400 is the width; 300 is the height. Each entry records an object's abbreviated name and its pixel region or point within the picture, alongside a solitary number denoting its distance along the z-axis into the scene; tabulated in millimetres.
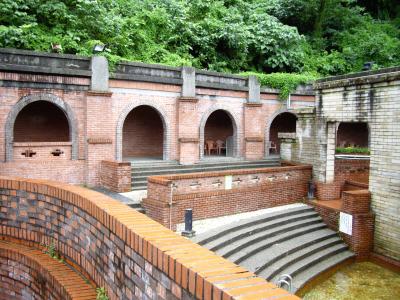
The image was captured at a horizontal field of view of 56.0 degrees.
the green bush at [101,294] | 4075
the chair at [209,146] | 19453
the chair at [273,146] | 22406
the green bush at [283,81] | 18953
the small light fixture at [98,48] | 13150
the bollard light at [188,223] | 9305
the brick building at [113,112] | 12195
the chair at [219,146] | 20009
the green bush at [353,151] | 17059
